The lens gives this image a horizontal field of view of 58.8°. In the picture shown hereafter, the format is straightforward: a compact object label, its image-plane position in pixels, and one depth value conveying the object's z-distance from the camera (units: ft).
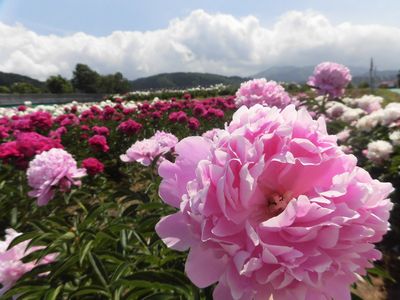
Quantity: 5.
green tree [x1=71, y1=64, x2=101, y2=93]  197.36
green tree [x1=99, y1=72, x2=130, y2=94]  198.54
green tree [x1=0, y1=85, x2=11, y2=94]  145.83
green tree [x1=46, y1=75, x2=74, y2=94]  172.86
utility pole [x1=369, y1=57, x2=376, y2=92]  73.21
